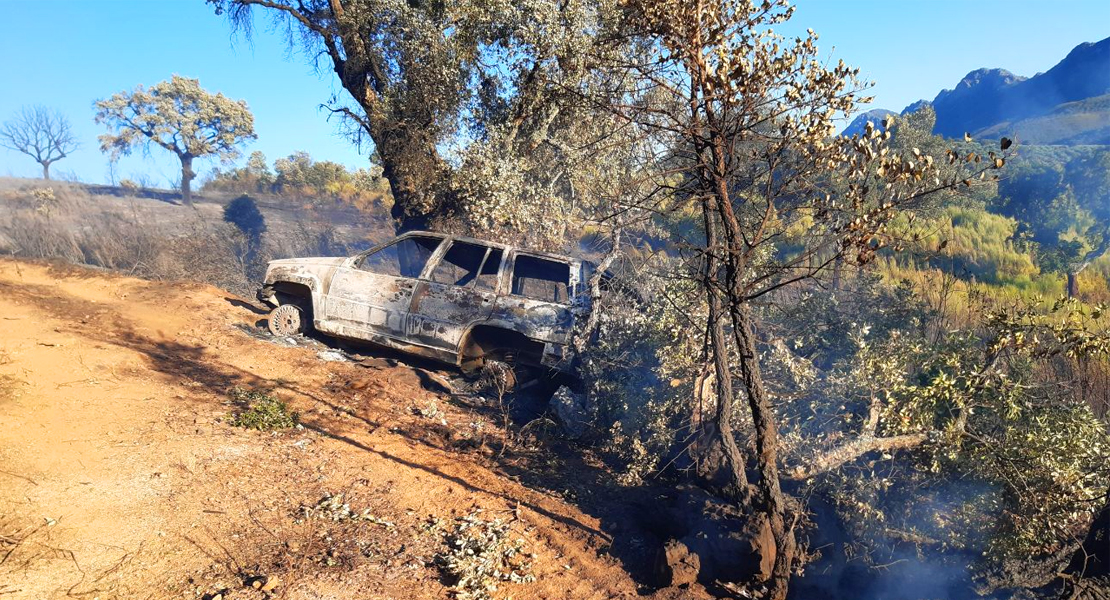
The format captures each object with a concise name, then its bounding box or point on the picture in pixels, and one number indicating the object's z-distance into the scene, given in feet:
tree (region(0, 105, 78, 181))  104.12
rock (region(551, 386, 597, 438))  21.50
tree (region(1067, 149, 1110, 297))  42.42
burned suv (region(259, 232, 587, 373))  24.12
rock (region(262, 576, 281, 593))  11.24
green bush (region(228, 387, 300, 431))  17.84
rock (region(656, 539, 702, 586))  12.82
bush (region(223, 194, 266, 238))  59.21
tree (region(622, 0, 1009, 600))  9.60
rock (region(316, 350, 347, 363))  26.14
